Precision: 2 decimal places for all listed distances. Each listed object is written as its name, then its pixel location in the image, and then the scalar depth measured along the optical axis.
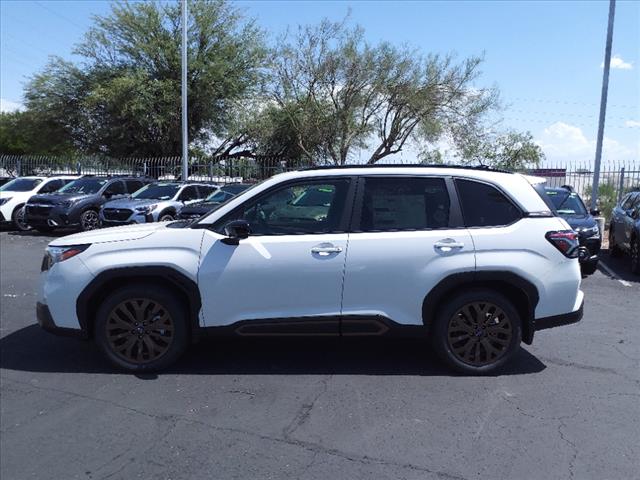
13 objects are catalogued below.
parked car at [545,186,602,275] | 10.19
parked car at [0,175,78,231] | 17.56
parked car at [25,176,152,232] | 16.20
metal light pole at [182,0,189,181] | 21.30
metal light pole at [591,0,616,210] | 15.82
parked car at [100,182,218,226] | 14.83
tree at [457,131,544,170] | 27.41
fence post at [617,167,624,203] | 17.72
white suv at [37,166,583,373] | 4.80
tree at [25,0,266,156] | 29.77
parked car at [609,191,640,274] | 10.52
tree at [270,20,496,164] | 27.67
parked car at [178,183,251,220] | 13.34
